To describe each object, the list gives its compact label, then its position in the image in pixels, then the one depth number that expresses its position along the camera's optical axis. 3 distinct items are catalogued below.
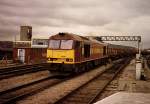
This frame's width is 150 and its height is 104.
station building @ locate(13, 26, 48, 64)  43.44
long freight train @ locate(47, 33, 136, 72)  20.95
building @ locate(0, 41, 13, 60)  57.47
